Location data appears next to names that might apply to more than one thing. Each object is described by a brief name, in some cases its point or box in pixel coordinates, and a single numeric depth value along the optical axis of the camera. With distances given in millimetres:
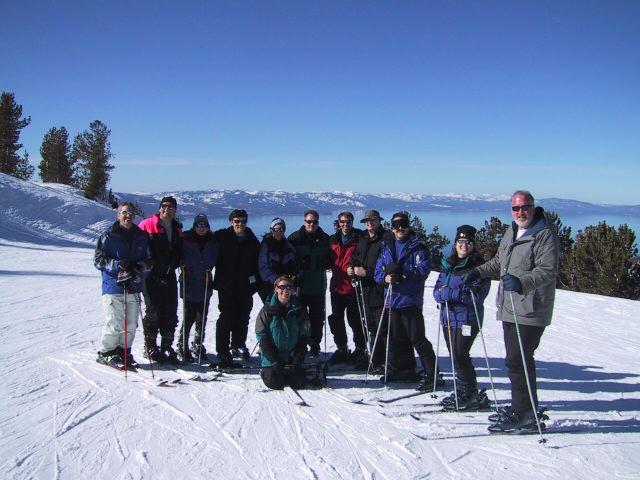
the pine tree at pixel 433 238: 40172
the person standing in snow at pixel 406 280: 4734
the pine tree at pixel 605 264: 23797
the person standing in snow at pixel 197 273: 5379
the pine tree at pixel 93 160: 38750
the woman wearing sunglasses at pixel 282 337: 4727
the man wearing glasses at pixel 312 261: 5539
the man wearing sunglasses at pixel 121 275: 4855
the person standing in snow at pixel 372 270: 5230
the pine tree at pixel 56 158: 40156
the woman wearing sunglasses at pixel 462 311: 4168
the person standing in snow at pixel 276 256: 5281
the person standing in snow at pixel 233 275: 5328
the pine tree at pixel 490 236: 37156
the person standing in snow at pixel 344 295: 5598
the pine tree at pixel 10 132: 35125
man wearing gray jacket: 3477
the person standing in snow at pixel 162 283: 5207
